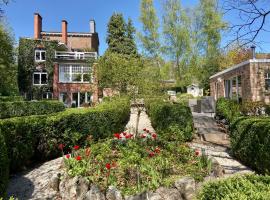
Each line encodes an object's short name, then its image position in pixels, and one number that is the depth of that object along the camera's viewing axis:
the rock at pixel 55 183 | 6.14
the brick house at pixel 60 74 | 34.50
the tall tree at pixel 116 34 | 41.19
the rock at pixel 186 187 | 5.35
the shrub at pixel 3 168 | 4.78
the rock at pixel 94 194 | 5.17
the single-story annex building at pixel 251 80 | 16.84
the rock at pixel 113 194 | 5.09
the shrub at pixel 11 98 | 28.48
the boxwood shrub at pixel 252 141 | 6.69
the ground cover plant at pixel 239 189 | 2.84
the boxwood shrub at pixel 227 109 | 14.18
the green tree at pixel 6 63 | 33.08
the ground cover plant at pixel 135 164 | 5.50
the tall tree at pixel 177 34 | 32.59
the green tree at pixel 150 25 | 34.31
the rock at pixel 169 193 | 5.15
